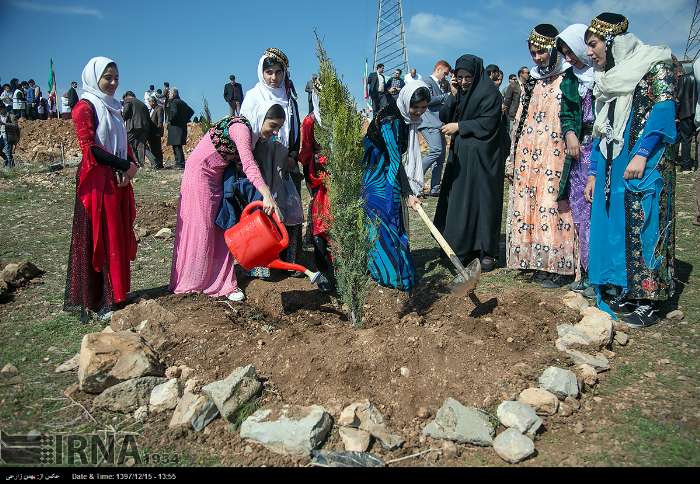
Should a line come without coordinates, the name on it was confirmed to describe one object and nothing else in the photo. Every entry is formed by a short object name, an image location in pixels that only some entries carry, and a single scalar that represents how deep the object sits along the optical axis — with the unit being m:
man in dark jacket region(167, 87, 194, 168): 12.65
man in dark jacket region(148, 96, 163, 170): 12.22
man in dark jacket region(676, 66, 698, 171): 8.19
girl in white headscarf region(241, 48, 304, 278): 4.39
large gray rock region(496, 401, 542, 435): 2.53
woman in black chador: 4.65
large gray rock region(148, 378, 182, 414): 2.84
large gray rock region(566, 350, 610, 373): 3.09
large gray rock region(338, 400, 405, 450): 2.52
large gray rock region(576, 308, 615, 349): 3.27
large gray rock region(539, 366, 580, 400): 2.79
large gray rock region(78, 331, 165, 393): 2.93
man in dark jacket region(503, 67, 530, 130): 9.70
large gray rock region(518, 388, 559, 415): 2.68
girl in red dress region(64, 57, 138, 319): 3.78
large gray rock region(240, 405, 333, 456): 2.48
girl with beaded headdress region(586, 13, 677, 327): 3.35
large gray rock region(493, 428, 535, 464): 2.36
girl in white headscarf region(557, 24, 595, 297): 3.94
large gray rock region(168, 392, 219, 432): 2.67
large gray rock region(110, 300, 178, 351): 3.50
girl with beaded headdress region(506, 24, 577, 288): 4.33
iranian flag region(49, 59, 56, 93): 20.90
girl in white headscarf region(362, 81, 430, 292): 4.12
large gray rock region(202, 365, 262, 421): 2.73
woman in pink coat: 4.06
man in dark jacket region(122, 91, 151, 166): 11.65
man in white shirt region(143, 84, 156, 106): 17.38
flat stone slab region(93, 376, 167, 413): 2.84
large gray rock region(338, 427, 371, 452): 2.48
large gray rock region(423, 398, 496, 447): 2.49
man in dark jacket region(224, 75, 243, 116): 14.15
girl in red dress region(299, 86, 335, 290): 4.58
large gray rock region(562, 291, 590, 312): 3.71
